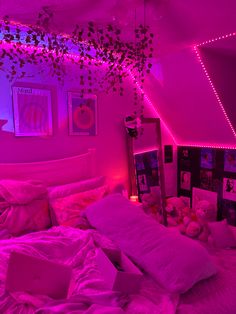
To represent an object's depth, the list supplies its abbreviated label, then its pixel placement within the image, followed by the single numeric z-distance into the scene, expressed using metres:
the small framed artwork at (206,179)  3.66
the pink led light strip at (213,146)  3.37
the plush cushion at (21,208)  2.23
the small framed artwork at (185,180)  4.00
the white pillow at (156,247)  1.50
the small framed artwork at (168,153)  4.05
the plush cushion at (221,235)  2.72
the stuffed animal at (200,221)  3.02
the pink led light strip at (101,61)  2.41
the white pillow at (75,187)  2.64
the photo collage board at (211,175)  3.38
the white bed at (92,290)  1.31
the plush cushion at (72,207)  2.42
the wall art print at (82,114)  3.04
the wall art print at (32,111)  2.63
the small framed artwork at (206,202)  3.48
